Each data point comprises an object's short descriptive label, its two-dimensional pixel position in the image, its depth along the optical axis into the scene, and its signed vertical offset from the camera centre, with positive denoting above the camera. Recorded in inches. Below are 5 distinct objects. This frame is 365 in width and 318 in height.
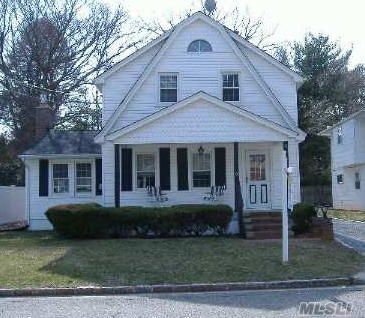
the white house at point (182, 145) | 933.8 +56.6
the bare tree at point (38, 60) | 1656.0 +328.1
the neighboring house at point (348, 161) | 1428.4 +50.4
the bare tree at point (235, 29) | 1774.1 +432.5
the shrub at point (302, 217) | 800.9 -43.9
